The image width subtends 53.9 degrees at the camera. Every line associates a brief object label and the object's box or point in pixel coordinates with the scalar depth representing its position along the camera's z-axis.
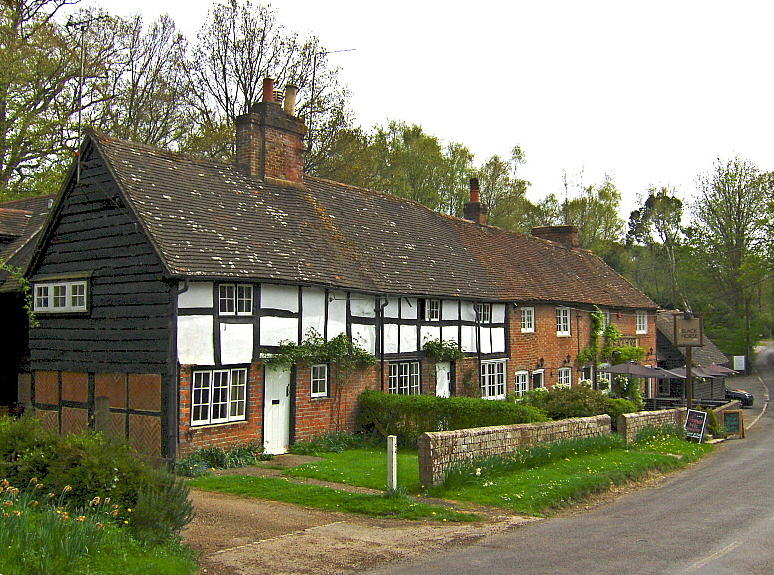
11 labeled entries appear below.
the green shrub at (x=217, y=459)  16.05
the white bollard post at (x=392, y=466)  13.06
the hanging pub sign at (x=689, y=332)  26.28
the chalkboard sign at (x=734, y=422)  26.91
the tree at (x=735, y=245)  52.34
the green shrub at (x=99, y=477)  9.25
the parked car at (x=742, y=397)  43.53
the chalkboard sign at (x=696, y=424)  23.75
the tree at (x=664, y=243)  62.47
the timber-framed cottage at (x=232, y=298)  17.02
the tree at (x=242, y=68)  35.22
